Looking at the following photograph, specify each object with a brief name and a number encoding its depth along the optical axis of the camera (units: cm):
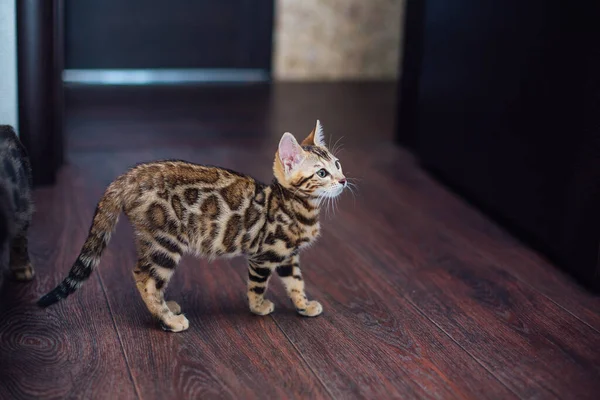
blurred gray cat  187
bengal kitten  207
